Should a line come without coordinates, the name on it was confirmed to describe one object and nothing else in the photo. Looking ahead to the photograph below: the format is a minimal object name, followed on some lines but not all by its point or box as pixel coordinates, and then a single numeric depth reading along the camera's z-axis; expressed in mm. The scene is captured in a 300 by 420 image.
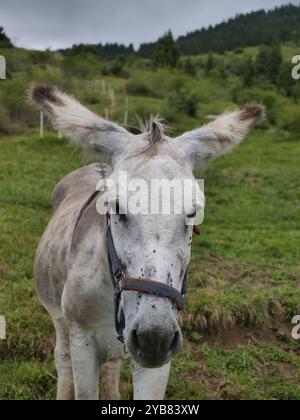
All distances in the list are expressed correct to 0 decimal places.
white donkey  2127
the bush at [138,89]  34938
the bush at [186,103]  25250
